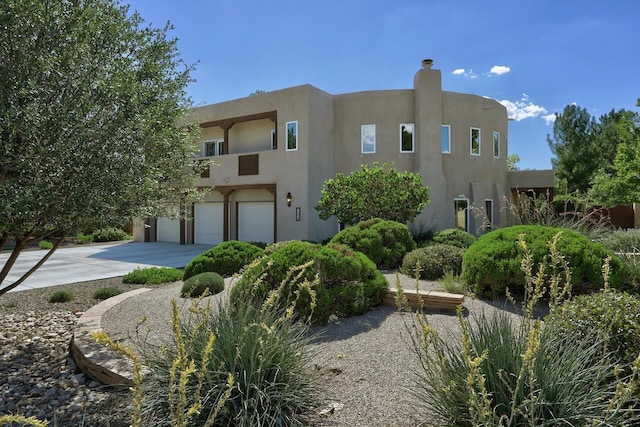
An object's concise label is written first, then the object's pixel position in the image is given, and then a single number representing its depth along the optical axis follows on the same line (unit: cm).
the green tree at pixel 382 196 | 1169
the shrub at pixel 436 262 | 758
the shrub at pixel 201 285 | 643
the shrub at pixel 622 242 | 746
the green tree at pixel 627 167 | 1424
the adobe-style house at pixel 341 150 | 1591
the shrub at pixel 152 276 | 878
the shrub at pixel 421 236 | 1144
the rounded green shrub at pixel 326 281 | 477
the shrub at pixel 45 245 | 1831
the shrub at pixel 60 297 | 717
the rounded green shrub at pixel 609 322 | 279
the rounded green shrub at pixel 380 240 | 875
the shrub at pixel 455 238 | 1037
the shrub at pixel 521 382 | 215
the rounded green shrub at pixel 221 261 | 814
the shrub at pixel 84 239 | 2057
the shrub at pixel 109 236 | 2132
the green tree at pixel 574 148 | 2508
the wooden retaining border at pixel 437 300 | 527
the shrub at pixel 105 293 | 741
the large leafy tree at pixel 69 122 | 372
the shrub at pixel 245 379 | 250
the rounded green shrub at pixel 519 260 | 541
